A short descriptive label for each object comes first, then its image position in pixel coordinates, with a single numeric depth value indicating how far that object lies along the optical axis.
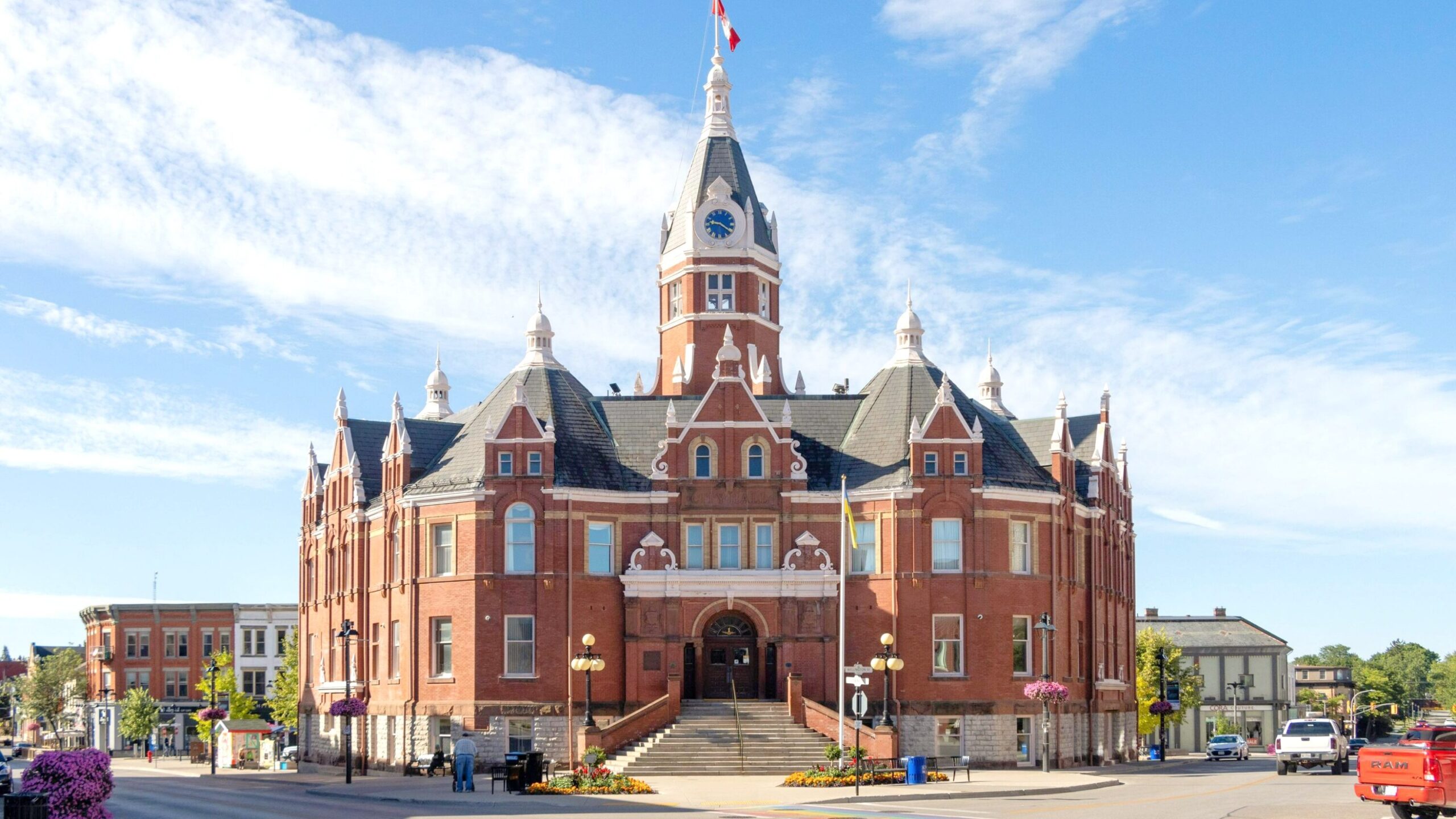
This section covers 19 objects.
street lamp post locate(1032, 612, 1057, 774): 56.06
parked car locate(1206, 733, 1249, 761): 79.56
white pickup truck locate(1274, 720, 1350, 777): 55.84
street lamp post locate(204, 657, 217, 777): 72.94
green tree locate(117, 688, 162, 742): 114.12
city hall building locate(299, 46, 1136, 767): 61.75
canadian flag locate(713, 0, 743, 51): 75.25
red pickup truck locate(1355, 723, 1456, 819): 32.75
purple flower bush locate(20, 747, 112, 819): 27.17
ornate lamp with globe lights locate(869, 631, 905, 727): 54.09
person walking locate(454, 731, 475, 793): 49.91
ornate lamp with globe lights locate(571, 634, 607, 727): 54.88
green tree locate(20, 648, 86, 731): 132.25
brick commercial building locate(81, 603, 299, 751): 124.50
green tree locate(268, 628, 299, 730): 99.19
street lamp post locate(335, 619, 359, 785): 55.34
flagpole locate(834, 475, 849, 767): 56.25
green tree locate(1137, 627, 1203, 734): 104.12
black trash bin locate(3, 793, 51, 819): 26.41
